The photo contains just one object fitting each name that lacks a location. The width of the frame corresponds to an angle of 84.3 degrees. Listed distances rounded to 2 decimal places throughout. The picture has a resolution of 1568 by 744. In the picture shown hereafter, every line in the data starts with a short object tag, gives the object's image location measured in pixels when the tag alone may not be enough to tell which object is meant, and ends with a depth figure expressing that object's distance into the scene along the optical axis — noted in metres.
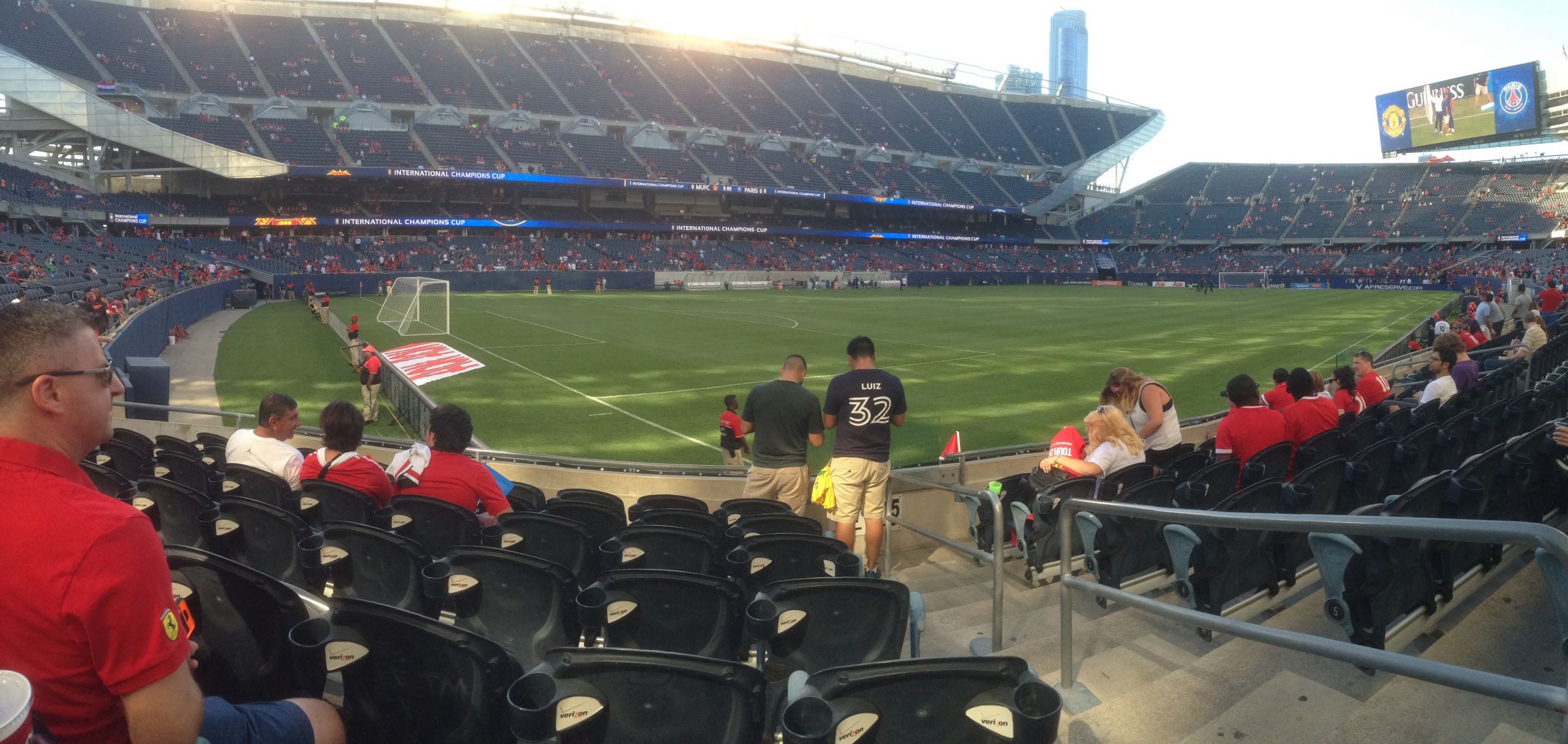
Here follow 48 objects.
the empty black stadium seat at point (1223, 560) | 4.90
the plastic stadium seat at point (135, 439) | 8.51
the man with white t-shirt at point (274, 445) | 6.85
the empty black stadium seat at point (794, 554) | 4.86
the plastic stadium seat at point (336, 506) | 5.77
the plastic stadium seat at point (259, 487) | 6.22
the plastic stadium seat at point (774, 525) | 5.98
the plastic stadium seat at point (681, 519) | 6.08
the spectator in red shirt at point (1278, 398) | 10.21
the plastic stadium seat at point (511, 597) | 3.81
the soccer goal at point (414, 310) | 32.72
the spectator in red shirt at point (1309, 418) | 8.80
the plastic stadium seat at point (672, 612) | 3.71
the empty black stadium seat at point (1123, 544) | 5.89
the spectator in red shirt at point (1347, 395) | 10.73
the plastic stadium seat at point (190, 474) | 6.95
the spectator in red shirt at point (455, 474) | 5.90
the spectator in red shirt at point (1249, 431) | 7.93
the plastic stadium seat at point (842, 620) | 3.64
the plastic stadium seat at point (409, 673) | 2.67
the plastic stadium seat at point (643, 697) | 2.48
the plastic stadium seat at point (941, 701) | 2.46
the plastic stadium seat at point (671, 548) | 4.97
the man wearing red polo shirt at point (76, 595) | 2.10
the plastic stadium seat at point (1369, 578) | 4.01
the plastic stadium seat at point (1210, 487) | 6.18
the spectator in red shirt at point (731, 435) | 12.11
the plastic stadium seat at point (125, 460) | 7.57
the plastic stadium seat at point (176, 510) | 5.06
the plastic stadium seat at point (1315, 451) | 7.89
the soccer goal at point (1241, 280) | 77.38
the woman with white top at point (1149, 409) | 8.09
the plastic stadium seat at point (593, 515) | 6.17
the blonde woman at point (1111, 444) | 7.21
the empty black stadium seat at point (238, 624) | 2.92
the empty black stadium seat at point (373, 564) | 4.20
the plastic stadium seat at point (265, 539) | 4.74
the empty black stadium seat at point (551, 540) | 4.89
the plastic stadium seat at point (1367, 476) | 6.39
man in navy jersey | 7.66
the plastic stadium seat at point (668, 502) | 7.37
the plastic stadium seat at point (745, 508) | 6.98
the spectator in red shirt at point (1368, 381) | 11.66
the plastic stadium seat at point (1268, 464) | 7.06
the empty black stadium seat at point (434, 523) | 5.32
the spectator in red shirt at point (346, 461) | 6.34
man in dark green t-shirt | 7.95
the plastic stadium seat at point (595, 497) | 7.21
